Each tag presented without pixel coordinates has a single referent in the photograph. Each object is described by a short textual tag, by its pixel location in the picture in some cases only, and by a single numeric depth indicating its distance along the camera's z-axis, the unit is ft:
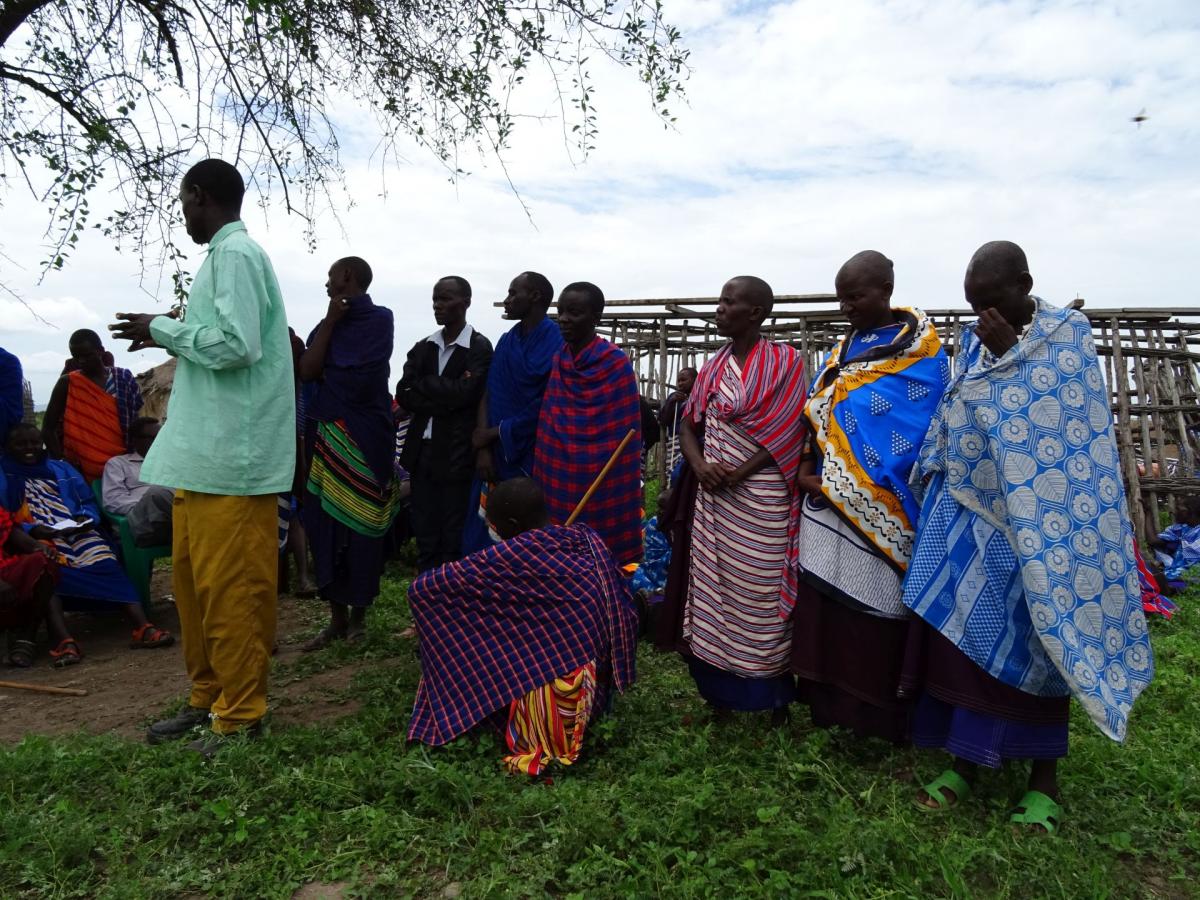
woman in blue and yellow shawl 10.60
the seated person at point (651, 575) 17.52
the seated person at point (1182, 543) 25.61
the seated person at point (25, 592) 16.16
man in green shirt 10.69
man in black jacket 15.49
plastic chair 18.99
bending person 10.80
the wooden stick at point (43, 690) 14.23
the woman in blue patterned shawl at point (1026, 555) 8.93
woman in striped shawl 11.60
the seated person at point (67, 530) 17.37
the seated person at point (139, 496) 17.60
